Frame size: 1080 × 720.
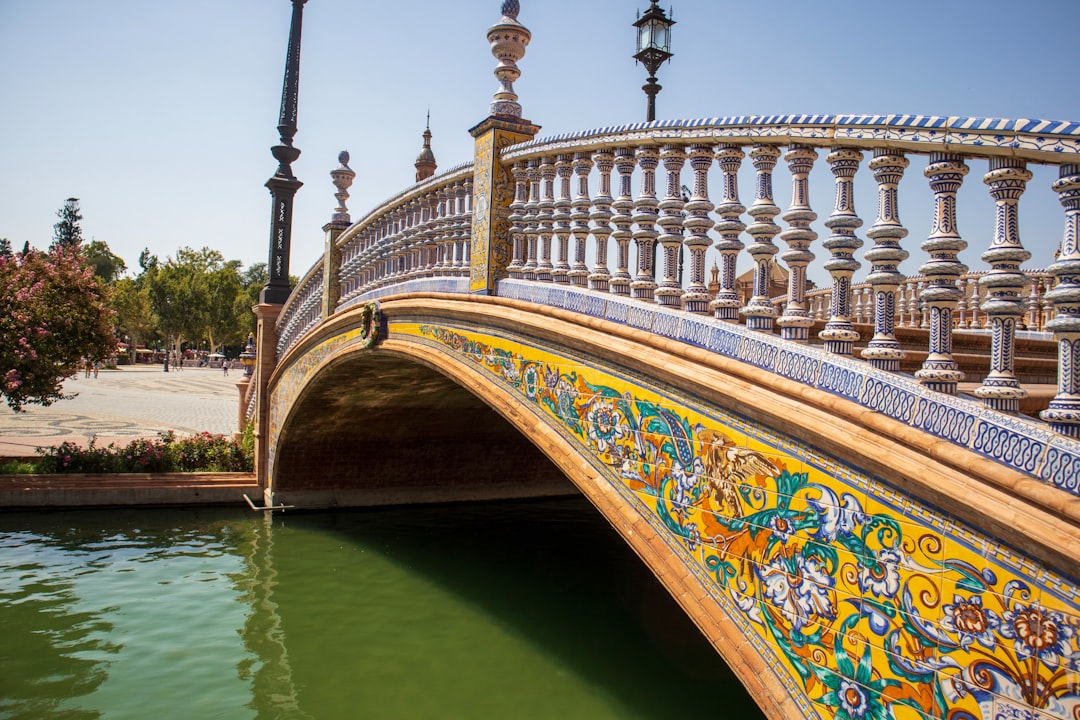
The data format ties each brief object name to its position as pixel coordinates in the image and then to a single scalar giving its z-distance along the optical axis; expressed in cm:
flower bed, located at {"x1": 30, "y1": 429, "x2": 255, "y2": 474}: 1377
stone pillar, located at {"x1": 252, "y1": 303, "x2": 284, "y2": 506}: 1417
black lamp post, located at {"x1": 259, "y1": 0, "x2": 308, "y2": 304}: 1509
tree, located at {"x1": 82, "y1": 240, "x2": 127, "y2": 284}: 7425
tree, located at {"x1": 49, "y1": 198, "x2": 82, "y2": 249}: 6544
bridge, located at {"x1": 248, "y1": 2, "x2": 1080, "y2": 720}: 253
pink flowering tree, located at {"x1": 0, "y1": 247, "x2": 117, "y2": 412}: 1413
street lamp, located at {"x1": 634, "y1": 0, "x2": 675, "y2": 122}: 883
